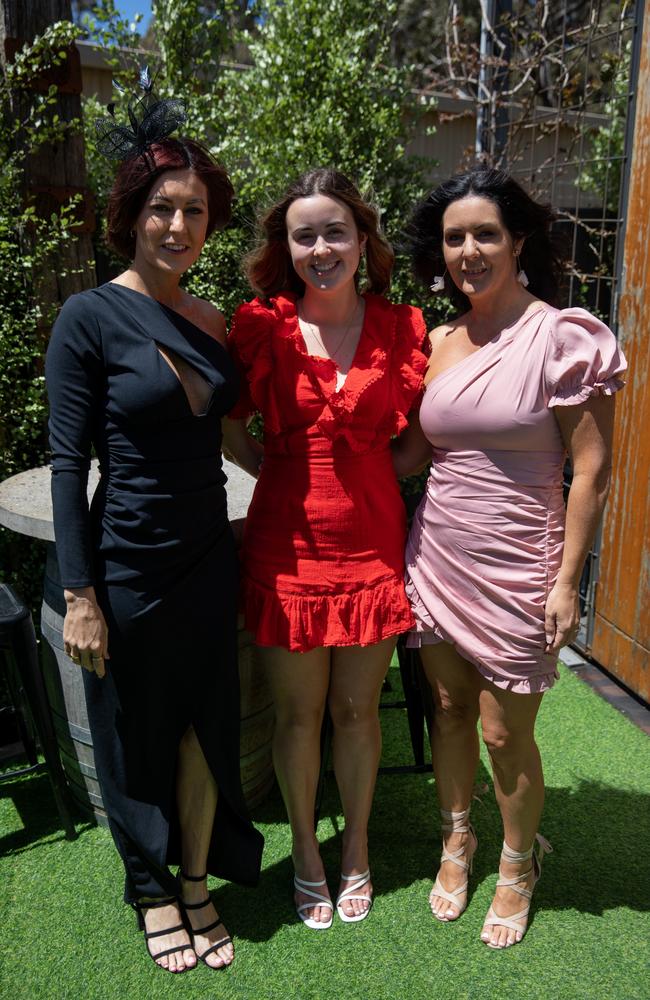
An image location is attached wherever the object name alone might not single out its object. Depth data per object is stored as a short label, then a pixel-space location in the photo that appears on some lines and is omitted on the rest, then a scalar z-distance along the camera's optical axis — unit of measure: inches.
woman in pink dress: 76.0
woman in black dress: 72.5
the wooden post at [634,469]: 127.2
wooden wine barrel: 96.9
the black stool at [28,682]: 95.8
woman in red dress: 82.7
